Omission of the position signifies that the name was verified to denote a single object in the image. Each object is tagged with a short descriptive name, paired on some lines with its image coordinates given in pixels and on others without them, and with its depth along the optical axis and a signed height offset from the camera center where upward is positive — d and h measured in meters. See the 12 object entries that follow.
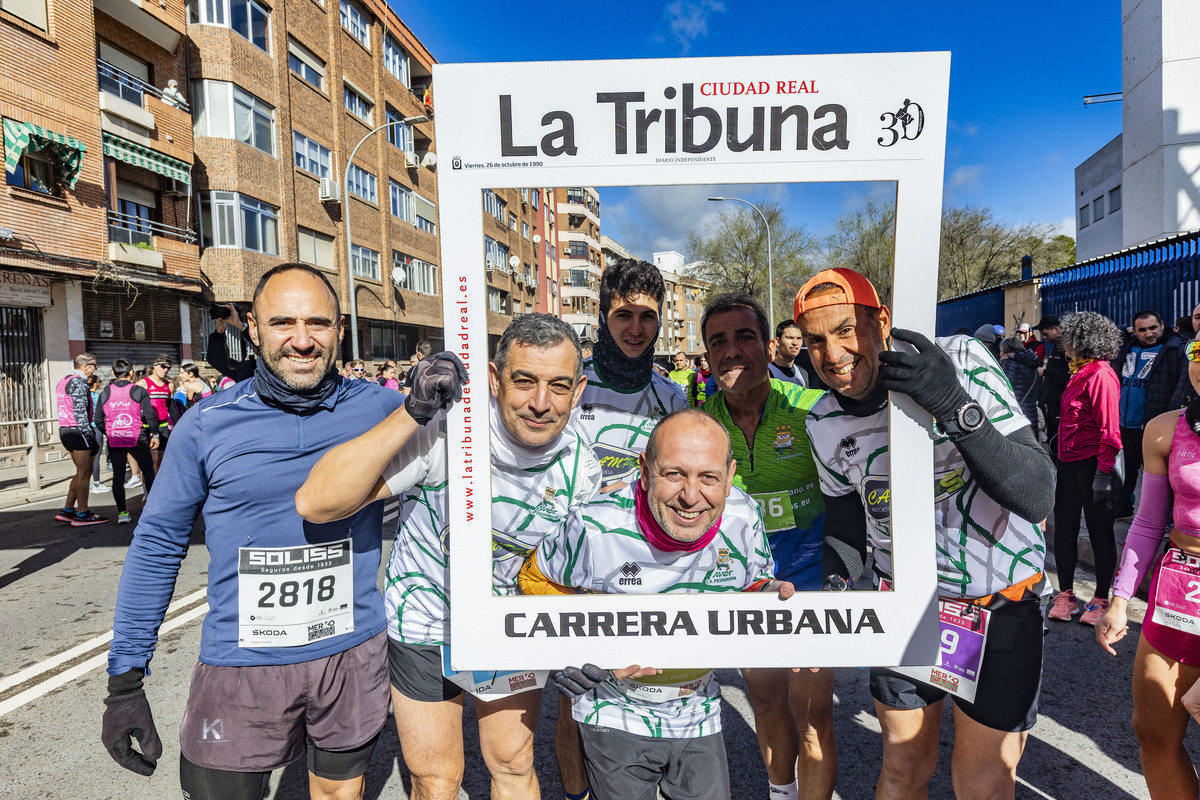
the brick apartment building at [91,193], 13.12 +4.18
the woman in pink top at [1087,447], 4.42 -0.55
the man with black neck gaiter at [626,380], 2.53 -0.03
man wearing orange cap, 1.80 -0.49
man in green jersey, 2.40 -0.45
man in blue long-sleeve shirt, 1.84 -0.60
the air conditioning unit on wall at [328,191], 21.78 +6.05
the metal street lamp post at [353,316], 15.02 +1.48
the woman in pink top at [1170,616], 2.05 -0.79
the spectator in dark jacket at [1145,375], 5.32 -0.08
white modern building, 15.10 +5.81
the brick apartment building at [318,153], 17.83 +7.22
